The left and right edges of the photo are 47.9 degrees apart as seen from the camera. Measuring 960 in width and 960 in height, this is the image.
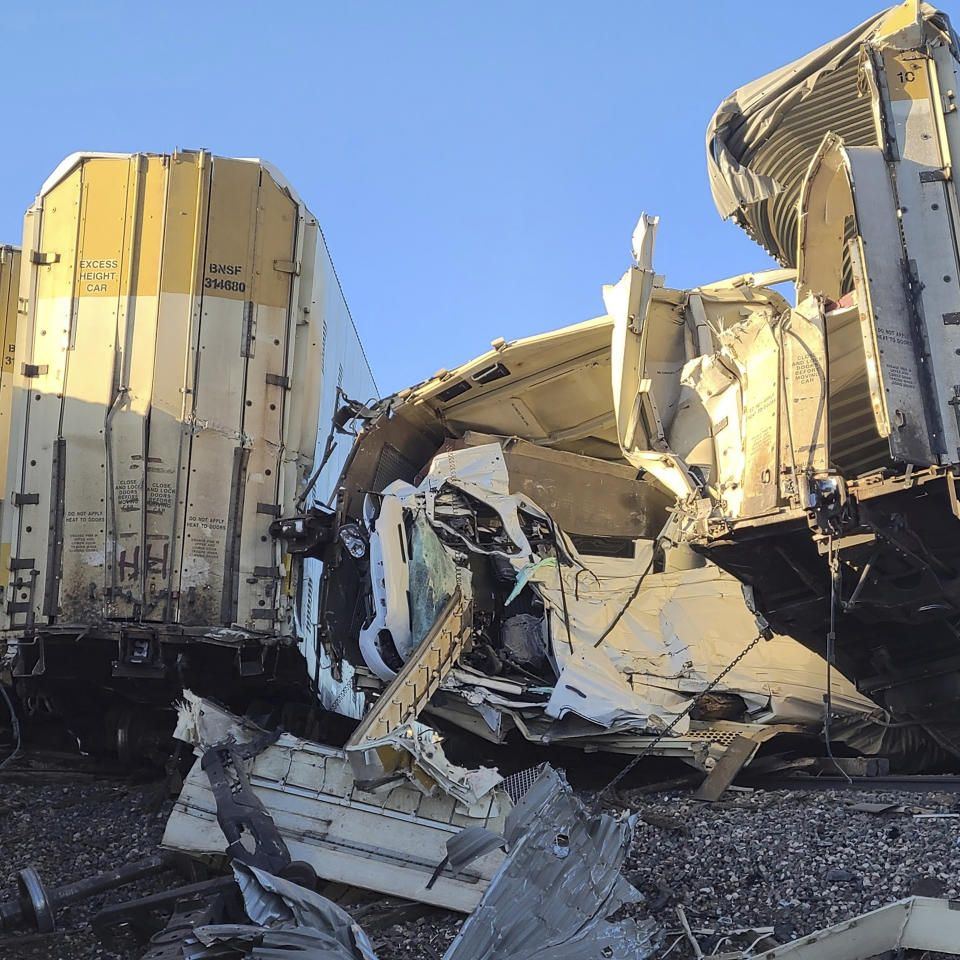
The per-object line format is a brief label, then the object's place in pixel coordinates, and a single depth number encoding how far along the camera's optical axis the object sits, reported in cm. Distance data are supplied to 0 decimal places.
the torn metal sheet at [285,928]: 373
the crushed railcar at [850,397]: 608
